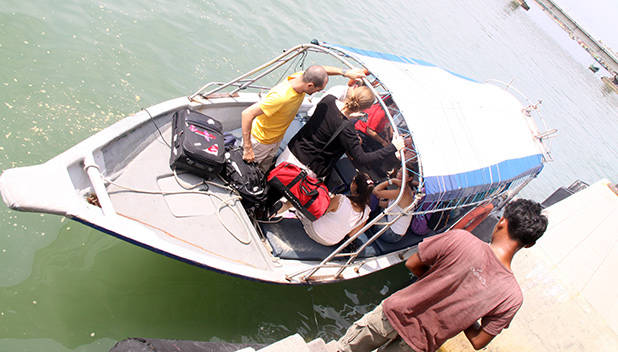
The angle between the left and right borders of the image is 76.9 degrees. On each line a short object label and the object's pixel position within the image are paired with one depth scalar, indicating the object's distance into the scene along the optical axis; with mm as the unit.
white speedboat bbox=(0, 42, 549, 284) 3492
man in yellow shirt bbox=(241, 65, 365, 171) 4160
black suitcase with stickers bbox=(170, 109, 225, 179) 4262
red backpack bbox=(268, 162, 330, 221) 4176
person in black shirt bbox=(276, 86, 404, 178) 4293
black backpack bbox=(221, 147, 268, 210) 4539
